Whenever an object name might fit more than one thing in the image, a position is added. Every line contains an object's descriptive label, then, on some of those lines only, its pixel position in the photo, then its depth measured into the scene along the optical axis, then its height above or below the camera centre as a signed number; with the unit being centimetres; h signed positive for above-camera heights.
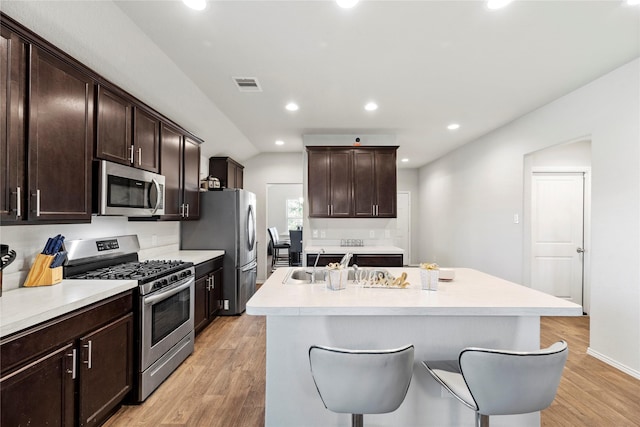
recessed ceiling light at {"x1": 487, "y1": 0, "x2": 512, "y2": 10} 196 +128
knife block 201 -39
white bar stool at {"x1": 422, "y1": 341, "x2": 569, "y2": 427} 130 -66
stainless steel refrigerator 436 -29
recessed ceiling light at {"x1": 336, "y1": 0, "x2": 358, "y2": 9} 195 +127
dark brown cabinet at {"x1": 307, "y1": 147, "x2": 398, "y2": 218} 483 +46
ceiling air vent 308 +126
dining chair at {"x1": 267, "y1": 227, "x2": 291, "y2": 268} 878 -116
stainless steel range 231 -67
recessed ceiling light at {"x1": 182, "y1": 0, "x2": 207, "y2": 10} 196 +127
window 1104 -3
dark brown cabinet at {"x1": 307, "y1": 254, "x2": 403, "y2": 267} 448 -65
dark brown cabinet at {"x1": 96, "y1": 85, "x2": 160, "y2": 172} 235 +65
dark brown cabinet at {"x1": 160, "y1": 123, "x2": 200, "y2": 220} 338 +44
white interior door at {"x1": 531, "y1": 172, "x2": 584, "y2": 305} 455 -27
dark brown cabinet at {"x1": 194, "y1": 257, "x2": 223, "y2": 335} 362 -97
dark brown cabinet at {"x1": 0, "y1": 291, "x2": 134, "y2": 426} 141 -82
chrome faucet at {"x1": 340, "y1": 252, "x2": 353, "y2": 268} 214 -34
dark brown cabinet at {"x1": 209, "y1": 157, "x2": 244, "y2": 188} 539 +71
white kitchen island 184 -75
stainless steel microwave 229 +16
